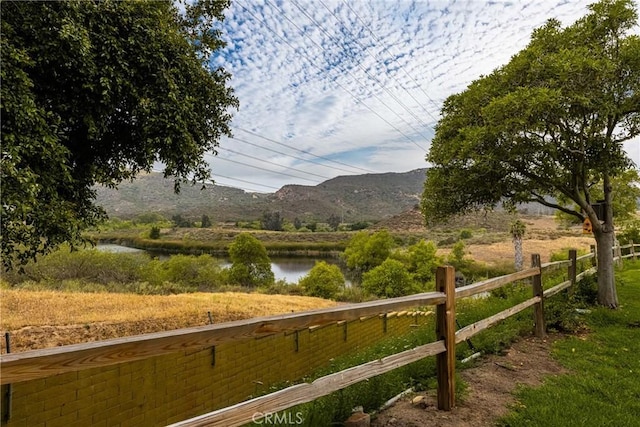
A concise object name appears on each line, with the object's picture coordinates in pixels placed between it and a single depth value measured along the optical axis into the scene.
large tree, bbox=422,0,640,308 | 7.09
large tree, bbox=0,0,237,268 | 4.79
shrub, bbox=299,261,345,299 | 29.73
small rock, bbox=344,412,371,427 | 2.94
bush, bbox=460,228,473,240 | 71.46
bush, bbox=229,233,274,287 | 35.59
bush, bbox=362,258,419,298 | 29.23
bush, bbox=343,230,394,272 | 39.84
